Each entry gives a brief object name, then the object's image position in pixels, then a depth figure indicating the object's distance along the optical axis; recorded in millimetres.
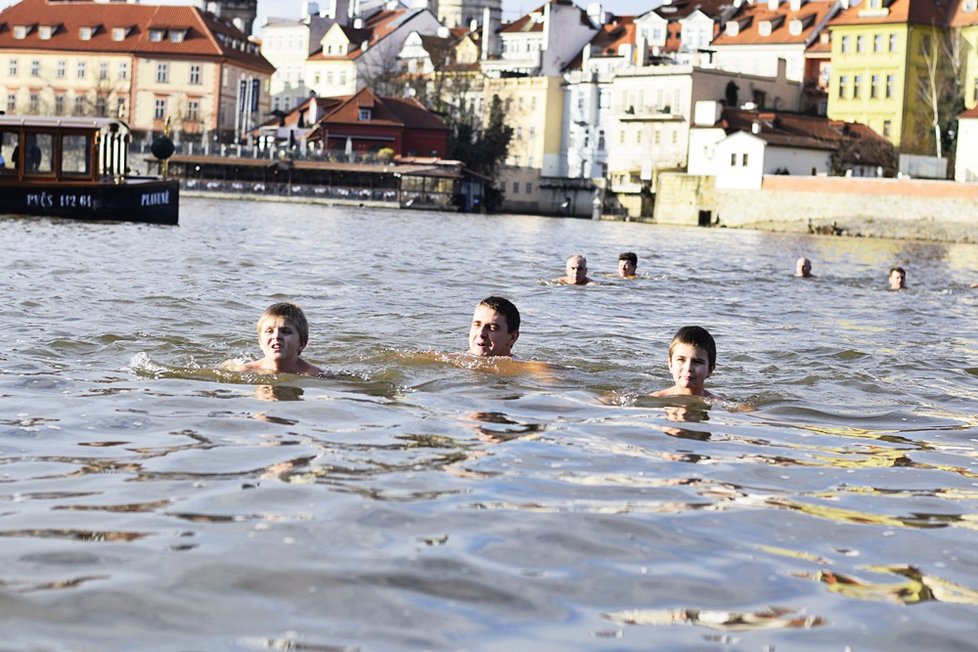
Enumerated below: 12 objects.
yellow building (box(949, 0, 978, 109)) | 81125
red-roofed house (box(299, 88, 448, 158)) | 93625
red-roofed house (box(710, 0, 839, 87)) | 93562
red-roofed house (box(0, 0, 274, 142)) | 105312
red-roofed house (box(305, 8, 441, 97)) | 116312
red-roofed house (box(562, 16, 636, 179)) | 98688
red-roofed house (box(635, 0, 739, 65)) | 98750
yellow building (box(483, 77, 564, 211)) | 101062
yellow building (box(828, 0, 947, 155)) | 82188
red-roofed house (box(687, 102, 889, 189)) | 79188
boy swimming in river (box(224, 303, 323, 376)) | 9594
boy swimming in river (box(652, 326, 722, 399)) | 9484
